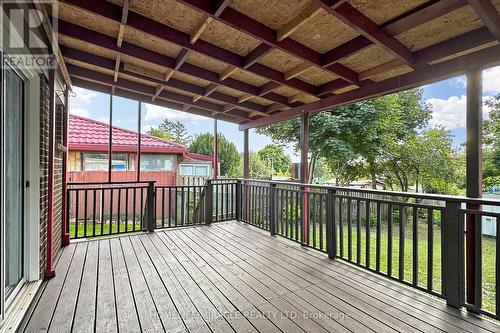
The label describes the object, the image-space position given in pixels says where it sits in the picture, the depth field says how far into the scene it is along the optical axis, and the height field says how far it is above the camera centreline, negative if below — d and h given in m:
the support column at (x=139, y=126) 4.80 +0.79
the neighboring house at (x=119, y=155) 6.45 +0.31
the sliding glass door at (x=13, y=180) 1.93 -0.12
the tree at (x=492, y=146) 6.70 +0.55
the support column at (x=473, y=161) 2.19 +0.05
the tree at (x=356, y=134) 7.85 +1.09
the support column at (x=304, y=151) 4.66 +0.30
